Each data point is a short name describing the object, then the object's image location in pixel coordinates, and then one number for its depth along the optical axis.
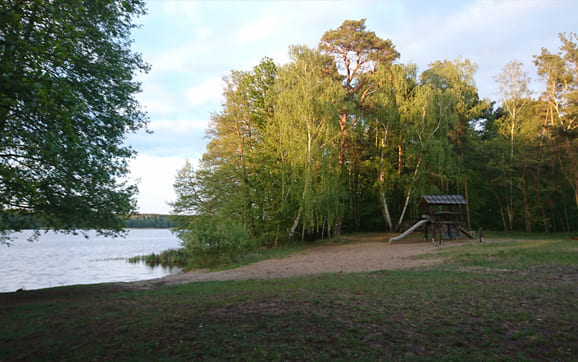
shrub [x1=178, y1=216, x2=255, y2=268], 19.23
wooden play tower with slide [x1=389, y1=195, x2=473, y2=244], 25.22
